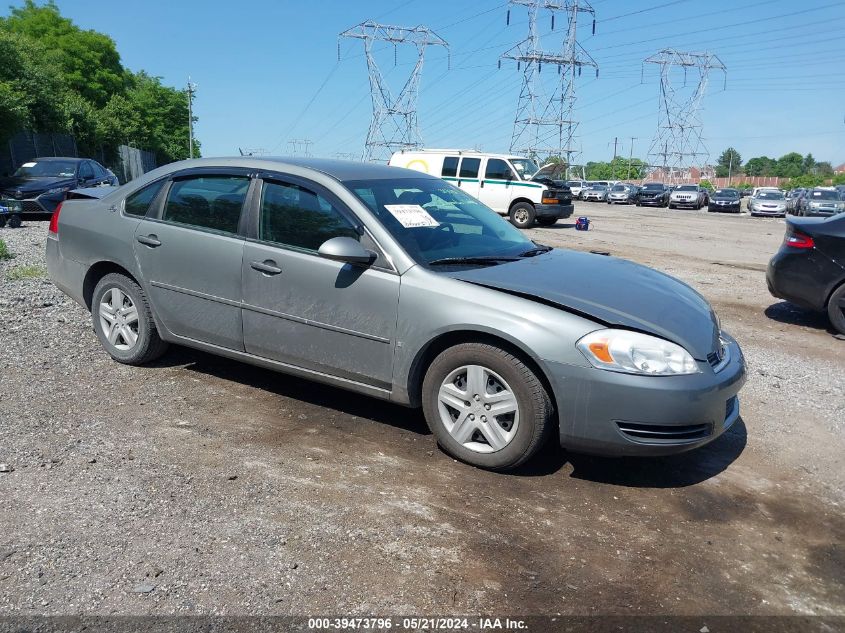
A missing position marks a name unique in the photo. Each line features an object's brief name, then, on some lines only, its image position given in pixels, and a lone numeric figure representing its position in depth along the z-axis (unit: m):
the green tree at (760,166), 136.12
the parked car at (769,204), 36.75
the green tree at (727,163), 139.62
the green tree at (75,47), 51.62
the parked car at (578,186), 51.88
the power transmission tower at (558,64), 58.31
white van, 20.81
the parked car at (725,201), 39.75
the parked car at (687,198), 42.22
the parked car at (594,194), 50.25
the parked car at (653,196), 43.69
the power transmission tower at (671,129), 77.00
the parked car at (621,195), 47.66
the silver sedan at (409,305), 3.66
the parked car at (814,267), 7.51
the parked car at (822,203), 31.30
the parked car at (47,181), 16.34
